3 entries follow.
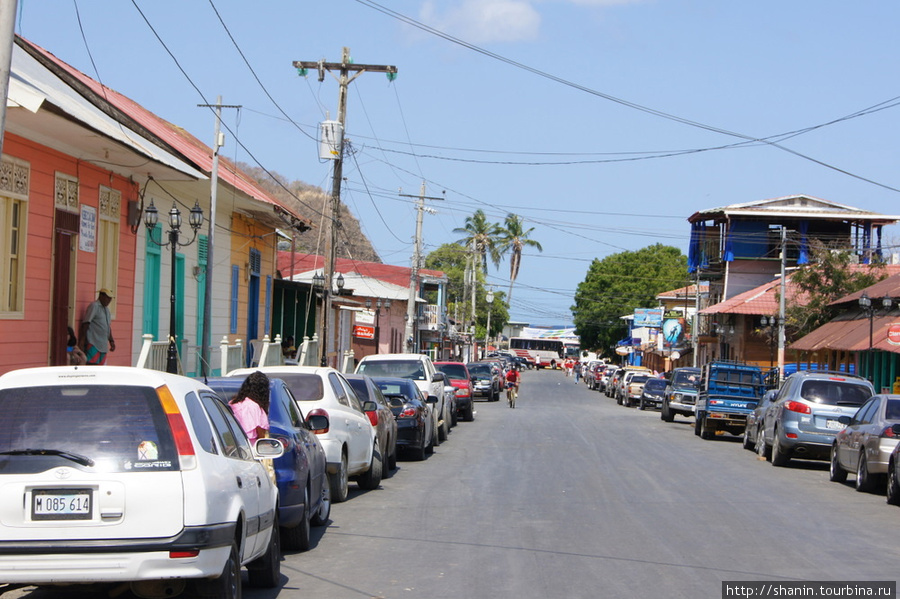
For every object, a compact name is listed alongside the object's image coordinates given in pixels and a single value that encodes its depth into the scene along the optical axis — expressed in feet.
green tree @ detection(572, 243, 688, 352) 352.90
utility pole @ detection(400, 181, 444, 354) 160.66
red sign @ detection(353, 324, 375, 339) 180.25
